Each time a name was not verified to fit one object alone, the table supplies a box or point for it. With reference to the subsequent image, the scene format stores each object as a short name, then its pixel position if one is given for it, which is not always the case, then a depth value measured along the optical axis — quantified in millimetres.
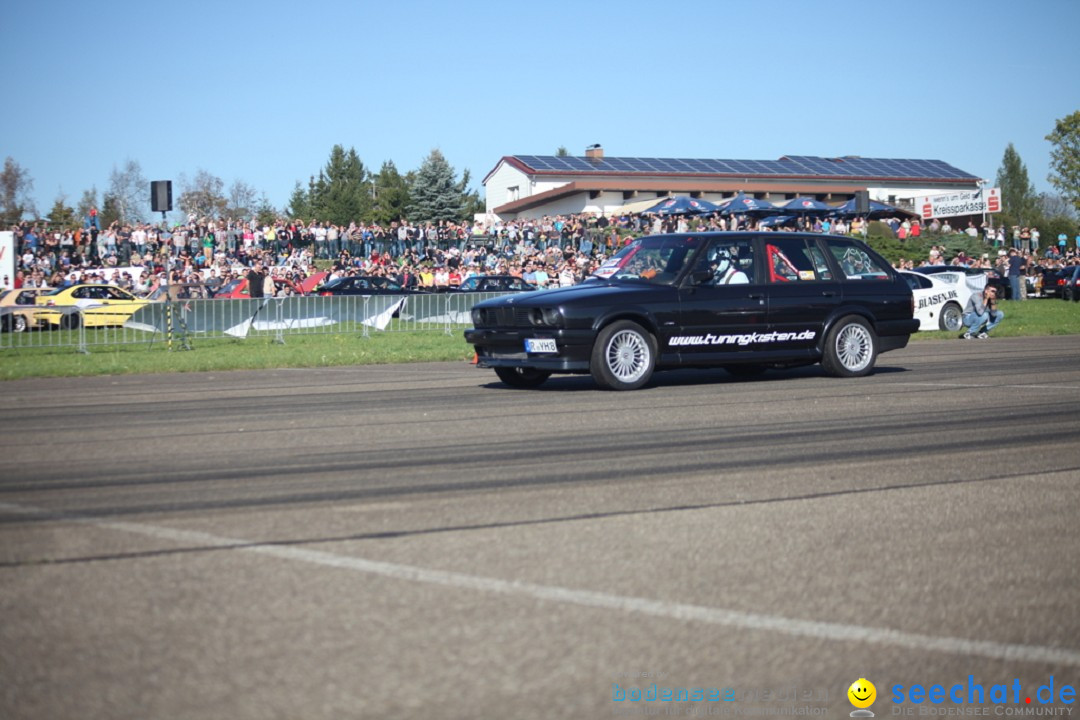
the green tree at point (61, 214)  65750
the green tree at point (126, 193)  72438
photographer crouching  23875
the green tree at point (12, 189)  64375
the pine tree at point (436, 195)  84188
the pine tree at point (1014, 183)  134250
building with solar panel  62906
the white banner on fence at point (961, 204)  47406
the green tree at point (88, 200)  88225
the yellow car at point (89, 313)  22312
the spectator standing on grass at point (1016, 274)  41938
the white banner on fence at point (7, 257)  31844
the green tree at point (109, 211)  73500
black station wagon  12445
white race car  26688
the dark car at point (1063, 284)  43844
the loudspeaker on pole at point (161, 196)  22250
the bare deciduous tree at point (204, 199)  84312
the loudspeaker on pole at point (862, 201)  33719
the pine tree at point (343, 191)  97250
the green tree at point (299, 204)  110800
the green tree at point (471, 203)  87400
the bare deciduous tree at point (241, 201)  90562
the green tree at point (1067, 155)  73875
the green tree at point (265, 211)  88375
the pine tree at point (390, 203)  87125
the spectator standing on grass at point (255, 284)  31891
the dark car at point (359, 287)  34719
